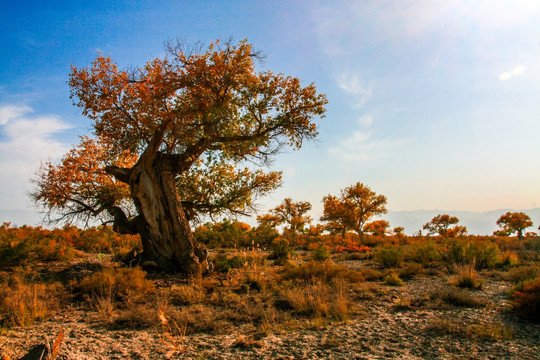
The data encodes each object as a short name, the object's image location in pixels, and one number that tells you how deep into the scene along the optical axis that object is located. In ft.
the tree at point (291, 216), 107.55
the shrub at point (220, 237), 60.53
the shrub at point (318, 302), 20.30
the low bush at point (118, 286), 24.35
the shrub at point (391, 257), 44.55
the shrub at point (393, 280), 30.76
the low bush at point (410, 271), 36.19
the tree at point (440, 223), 123.44
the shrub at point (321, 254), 45.92
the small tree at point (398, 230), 124.19
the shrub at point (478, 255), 40.96
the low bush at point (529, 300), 18.80
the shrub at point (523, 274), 30.61
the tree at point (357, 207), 98.78
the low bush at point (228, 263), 35.86
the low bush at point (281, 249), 50.87
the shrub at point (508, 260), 41.30
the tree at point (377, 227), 126.96
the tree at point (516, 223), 107.04
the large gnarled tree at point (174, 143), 33.24
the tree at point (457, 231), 112.45
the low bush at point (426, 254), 44.67
